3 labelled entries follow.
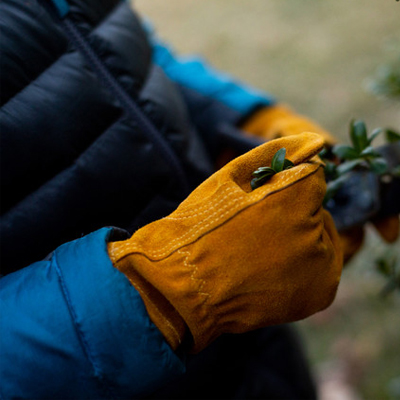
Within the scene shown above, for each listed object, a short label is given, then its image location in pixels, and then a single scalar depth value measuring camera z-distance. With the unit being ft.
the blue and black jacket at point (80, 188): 2.01
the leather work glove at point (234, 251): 2.04
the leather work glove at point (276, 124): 3.65
